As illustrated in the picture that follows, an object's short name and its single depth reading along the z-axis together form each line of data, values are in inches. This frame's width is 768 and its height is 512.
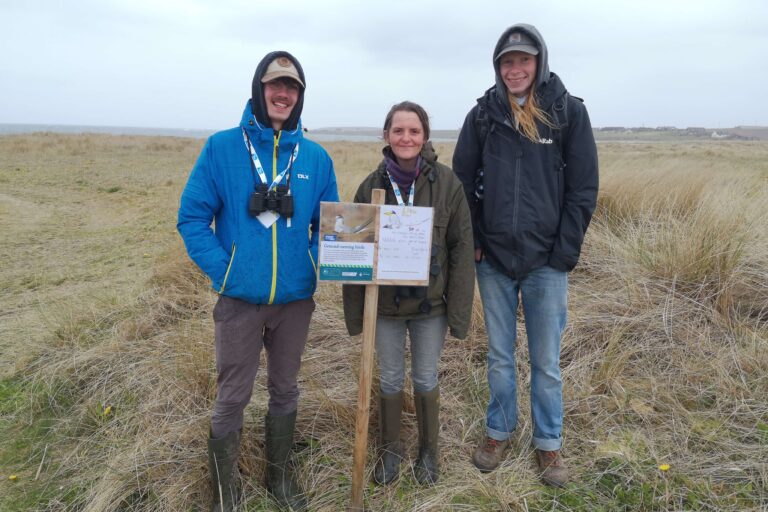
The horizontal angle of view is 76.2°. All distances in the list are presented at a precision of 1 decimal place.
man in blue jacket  93.4
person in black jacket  101.3
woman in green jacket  100.9
